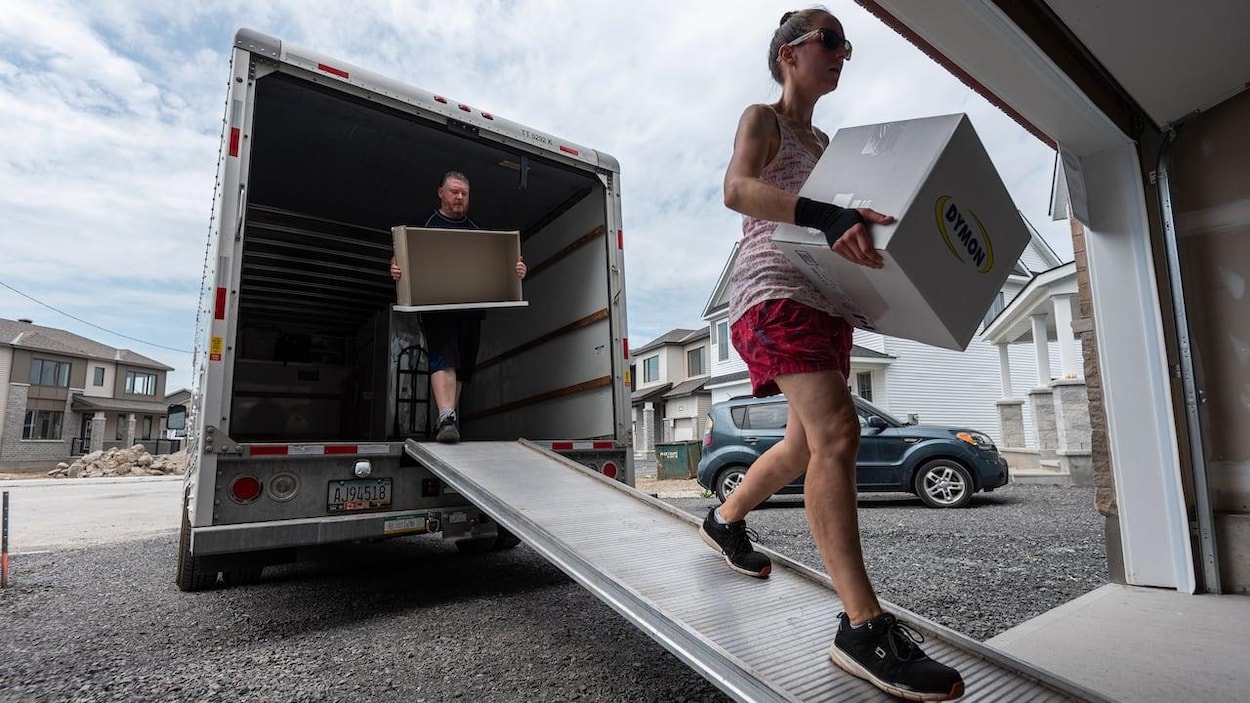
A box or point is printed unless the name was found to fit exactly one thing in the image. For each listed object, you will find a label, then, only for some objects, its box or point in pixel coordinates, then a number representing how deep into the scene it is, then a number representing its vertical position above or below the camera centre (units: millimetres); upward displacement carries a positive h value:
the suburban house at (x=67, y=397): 32531 +2119
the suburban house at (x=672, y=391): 26312 +1632
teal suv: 7867 -388
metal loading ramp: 1617 -554
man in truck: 4043 +626
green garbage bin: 14398 -746
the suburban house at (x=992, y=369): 12719 +1639
